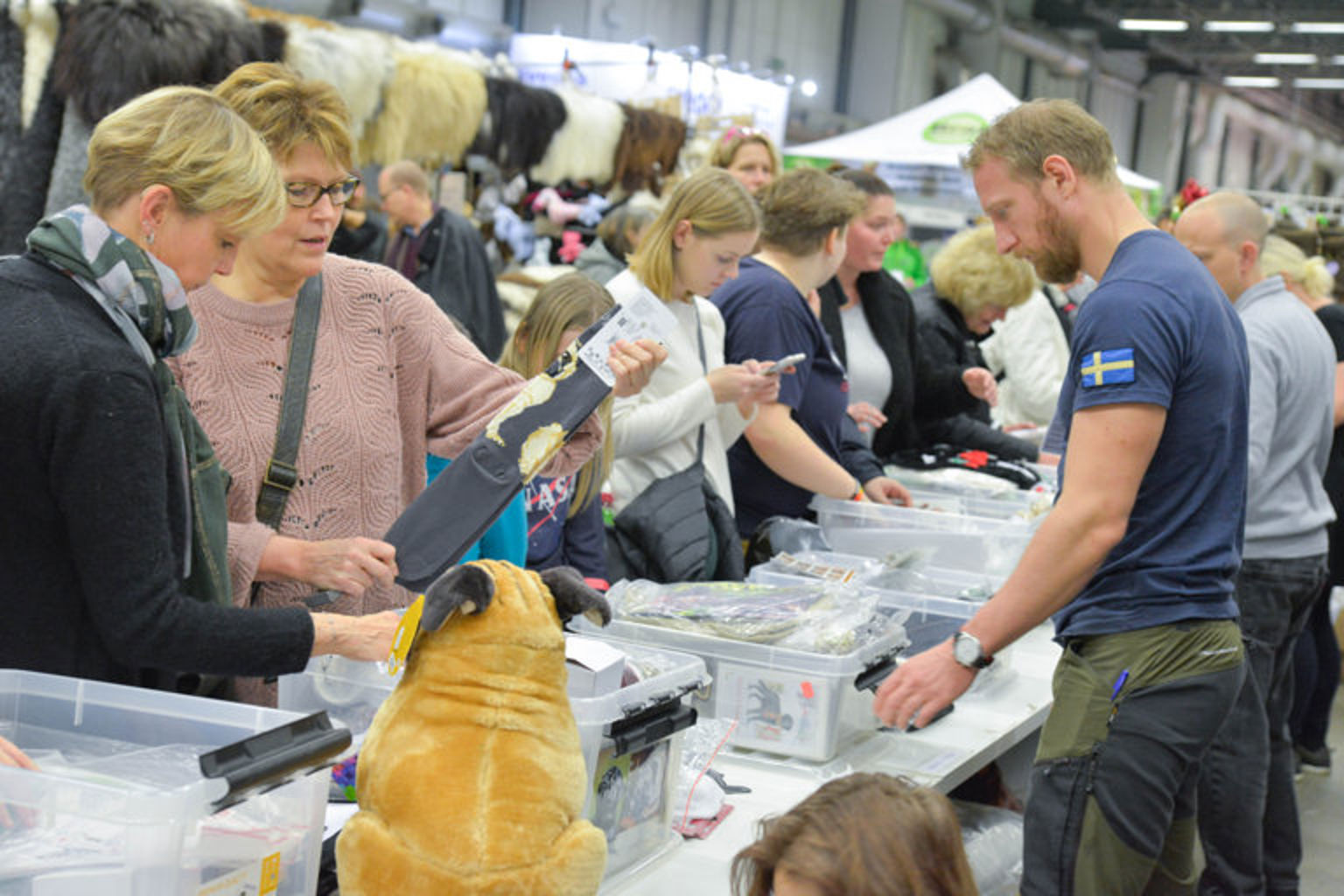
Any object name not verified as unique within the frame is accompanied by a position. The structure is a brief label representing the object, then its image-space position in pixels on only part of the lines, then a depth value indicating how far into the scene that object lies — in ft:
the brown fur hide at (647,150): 20.58
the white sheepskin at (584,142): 19.29
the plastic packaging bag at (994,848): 7.56
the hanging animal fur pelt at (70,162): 12.63
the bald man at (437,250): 16.84
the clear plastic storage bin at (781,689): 6.61
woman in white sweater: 8.69
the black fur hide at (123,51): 12.45
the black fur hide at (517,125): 18.11
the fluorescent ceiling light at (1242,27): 52.81
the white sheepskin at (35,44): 12.66
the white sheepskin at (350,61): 14.55
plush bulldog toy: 3.78
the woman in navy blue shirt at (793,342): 9.64
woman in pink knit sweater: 5.79
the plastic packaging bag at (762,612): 6.75
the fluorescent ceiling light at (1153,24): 53.11
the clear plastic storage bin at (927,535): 9.56
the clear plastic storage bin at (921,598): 8.16
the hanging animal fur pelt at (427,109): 16.20
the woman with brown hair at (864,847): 3.60
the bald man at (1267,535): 9.20
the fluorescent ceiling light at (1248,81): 65.67
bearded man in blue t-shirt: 5.73
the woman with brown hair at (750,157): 12.92
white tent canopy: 24.98
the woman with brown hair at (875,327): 11.58
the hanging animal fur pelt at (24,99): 12.70
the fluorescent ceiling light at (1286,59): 59.47
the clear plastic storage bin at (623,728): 5.08
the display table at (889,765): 5.41
